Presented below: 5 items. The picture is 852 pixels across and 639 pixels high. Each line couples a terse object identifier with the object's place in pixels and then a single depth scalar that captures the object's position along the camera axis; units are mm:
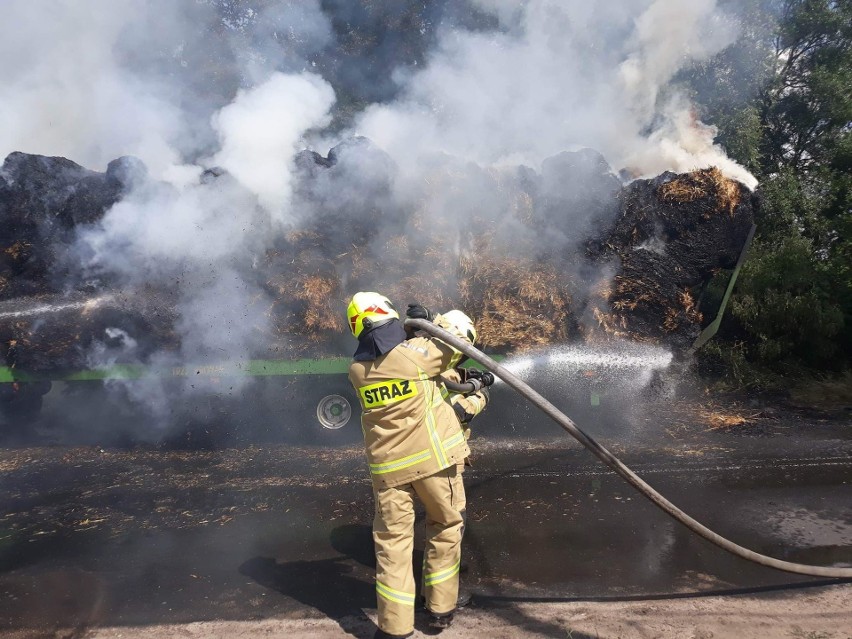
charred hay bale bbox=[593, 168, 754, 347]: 6039
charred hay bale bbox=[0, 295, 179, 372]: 6625
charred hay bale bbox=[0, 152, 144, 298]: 6750
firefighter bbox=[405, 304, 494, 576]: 3350
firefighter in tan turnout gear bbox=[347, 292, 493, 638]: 3107
